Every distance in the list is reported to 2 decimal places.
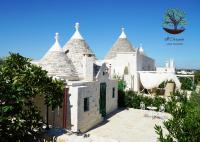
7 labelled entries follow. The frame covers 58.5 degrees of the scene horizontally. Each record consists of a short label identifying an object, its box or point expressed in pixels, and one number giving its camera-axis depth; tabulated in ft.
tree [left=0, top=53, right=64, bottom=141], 23.69
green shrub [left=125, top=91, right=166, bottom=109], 55.26
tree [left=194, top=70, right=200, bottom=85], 101.61
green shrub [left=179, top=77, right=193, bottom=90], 86.49
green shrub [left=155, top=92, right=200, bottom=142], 15.26
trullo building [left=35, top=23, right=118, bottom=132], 37.25
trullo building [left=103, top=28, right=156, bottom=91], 73.78
